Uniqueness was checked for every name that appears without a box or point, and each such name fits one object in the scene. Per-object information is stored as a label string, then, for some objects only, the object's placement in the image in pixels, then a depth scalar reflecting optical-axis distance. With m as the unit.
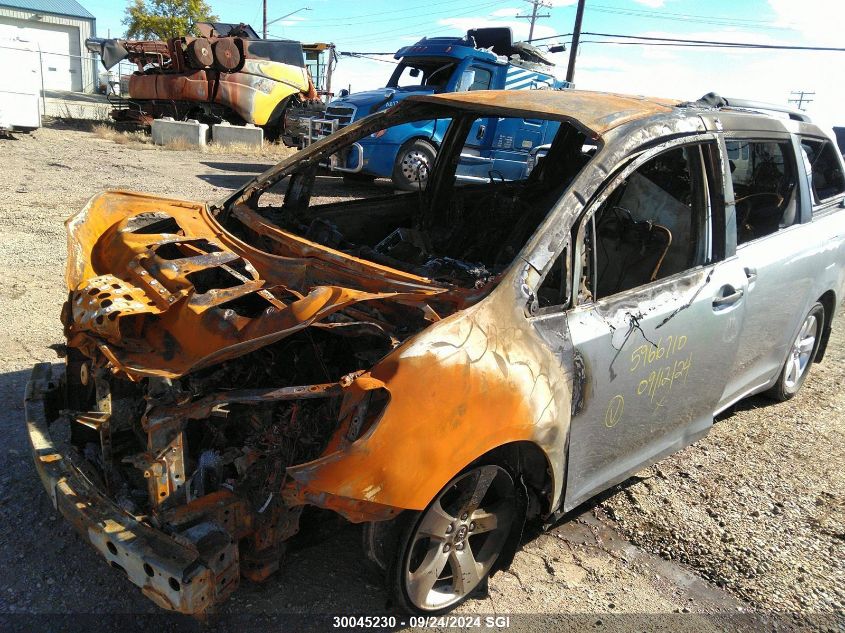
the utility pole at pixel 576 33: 21.77
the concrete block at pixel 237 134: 17.28
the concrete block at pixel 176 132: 16.61
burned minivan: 2.06
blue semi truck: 11.38
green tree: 36.22
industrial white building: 40.16
